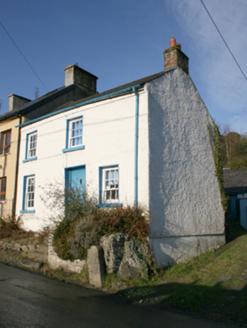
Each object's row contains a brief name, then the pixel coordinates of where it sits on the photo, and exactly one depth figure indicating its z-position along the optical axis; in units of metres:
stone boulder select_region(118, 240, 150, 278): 8.09
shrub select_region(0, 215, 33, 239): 13.19
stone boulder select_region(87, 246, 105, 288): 7.89
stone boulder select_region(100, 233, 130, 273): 8.16
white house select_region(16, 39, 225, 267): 10.03
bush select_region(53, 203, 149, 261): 8.64
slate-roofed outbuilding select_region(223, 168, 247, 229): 17.44
